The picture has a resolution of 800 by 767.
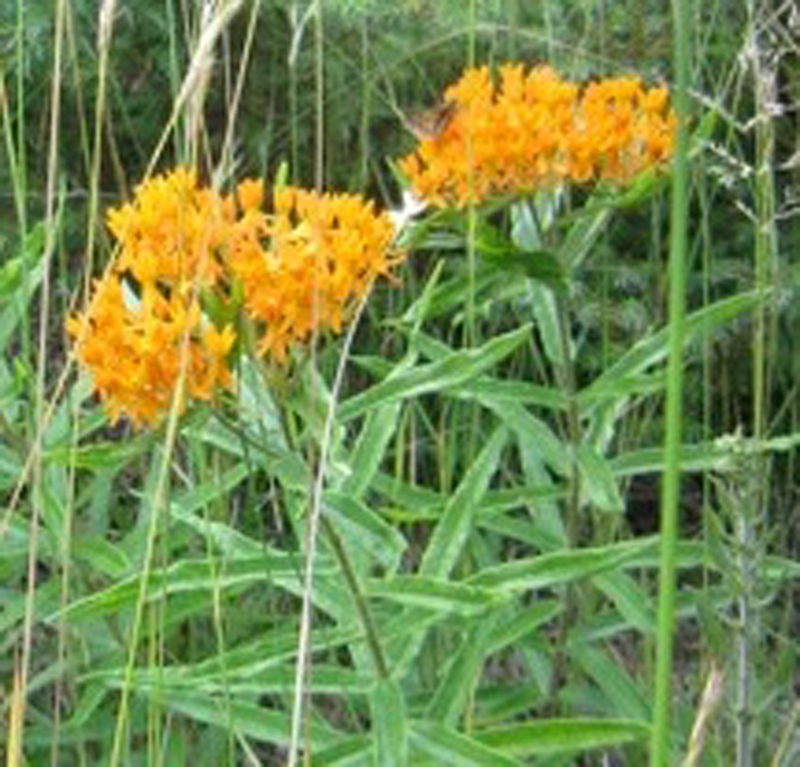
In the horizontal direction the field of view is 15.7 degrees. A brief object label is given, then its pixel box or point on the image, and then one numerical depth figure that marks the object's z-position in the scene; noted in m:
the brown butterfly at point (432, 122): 0.83
